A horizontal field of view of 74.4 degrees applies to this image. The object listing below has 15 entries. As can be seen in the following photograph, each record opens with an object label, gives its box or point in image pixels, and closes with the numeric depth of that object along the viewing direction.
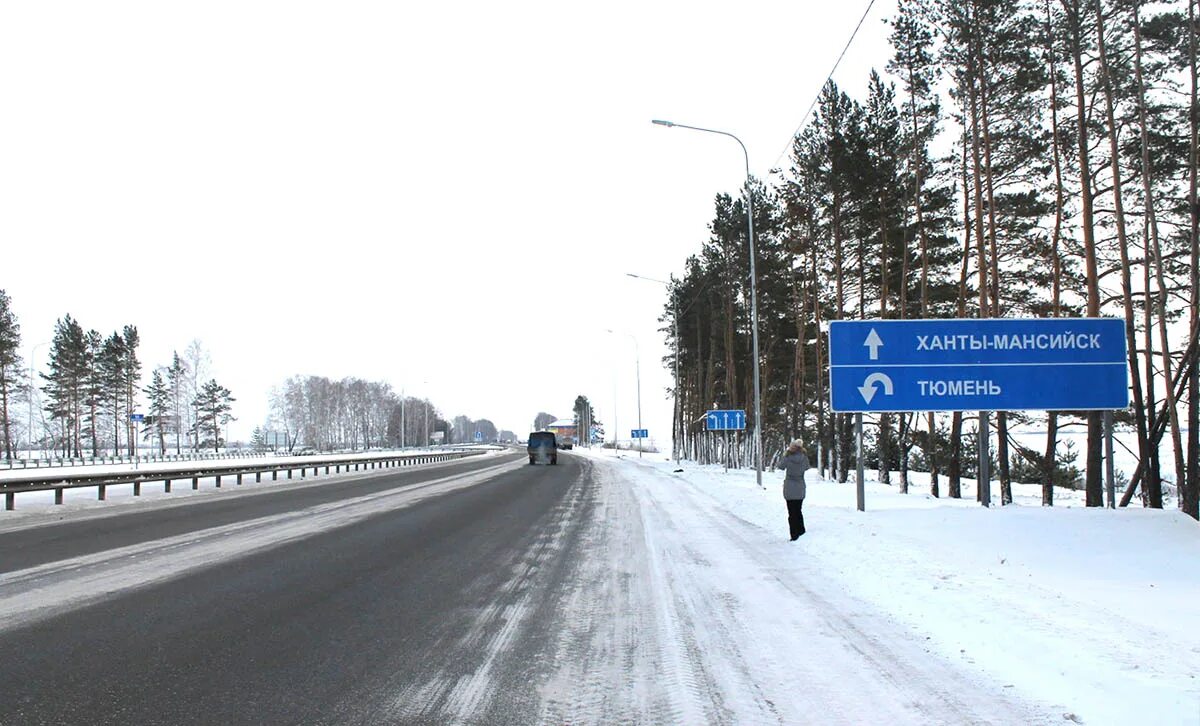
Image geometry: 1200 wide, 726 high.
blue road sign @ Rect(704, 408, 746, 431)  40.38
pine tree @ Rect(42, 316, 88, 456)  75.12
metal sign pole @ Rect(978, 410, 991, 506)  18.17
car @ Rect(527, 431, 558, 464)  58.62
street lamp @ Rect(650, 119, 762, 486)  27.47
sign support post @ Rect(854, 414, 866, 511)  17.81
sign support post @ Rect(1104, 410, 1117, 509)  16.81
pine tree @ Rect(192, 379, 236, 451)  91.94
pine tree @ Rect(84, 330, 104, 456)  80.12
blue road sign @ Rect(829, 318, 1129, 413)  17.03
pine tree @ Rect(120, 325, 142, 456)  82.69
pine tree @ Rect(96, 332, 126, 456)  81.81
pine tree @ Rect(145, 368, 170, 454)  88.69
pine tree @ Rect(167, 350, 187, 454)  88.75
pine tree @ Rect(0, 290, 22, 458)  61.31
